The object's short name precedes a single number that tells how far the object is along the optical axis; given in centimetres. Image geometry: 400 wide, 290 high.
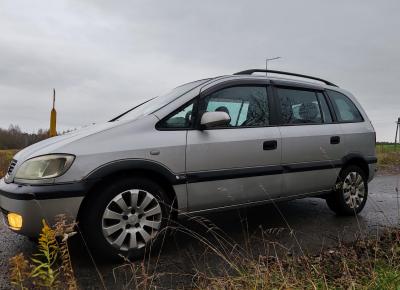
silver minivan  314
